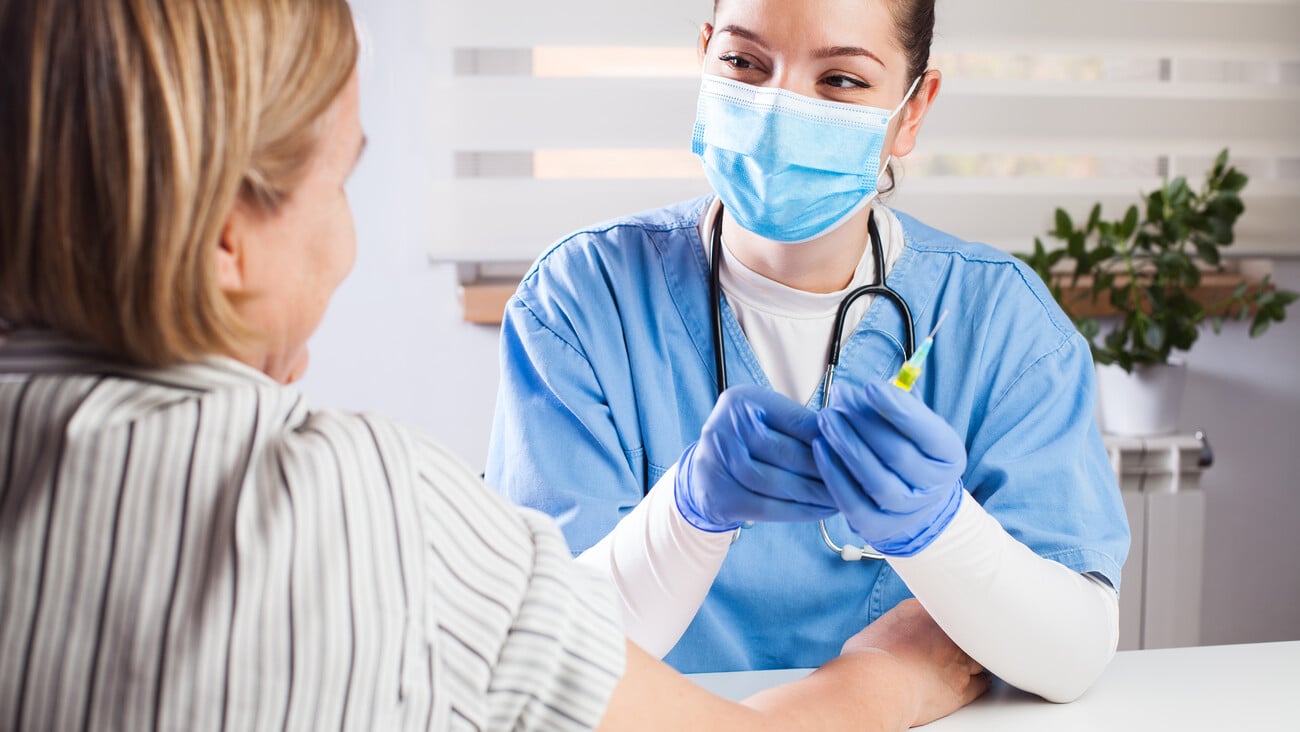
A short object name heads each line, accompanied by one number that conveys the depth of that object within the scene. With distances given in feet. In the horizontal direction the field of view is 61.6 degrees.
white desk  3.38
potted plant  7.92
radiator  8.09
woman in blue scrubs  4.25
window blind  7.84
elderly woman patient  1.82
